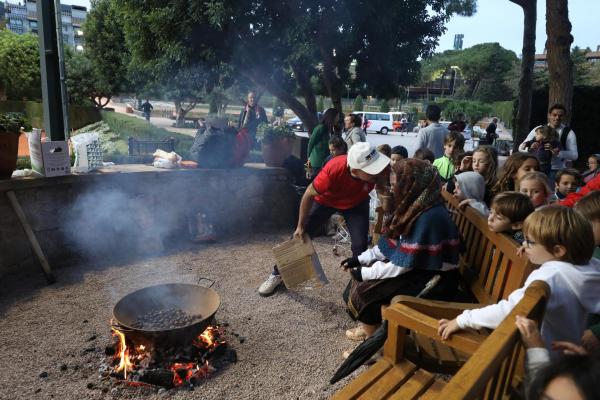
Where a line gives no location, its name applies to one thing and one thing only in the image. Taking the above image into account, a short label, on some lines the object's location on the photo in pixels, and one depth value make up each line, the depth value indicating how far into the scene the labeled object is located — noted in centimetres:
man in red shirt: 381
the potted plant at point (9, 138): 424
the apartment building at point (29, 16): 10779
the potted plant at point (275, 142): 651
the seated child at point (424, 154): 490
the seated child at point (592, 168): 549
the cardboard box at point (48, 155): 450
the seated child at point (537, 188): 298
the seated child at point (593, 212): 205
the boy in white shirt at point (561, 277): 175
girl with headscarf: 254
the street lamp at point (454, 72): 8056
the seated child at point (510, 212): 244
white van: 3356
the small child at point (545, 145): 491
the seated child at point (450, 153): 474
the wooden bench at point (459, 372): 117
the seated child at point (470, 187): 350
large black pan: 287
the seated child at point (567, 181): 395
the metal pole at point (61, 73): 494
